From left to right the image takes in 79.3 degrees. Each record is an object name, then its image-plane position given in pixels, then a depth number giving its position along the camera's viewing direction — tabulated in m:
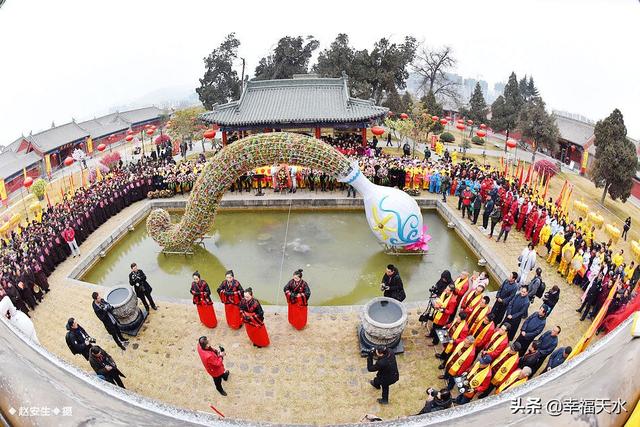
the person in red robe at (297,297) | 8.21
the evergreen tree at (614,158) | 16.08
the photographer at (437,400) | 5.45
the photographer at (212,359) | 6.50
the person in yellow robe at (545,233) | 11.34
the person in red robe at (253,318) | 7.66
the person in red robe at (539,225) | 11.77
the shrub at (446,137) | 32.38
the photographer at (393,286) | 8.58
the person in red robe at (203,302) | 8.33
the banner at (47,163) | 28.40
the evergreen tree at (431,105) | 31.67
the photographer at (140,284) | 8.87
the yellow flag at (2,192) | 18.99
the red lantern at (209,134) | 21.84
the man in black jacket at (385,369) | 6.33
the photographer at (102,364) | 6.50
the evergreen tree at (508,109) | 31.72
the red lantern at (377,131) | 22.96
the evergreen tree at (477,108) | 34.97
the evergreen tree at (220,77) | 36.62
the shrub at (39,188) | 19.14
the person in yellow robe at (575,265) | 9.75
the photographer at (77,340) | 7.04
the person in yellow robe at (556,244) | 10.56
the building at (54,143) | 25.92
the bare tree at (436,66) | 46.67
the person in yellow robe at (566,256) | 10.09
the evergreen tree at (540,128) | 24.23
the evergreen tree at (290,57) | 38.06
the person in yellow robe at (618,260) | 9.48
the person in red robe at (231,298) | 8.15
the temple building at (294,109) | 20.97
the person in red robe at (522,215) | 12.63
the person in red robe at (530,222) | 12.13
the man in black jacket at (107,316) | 7.86
